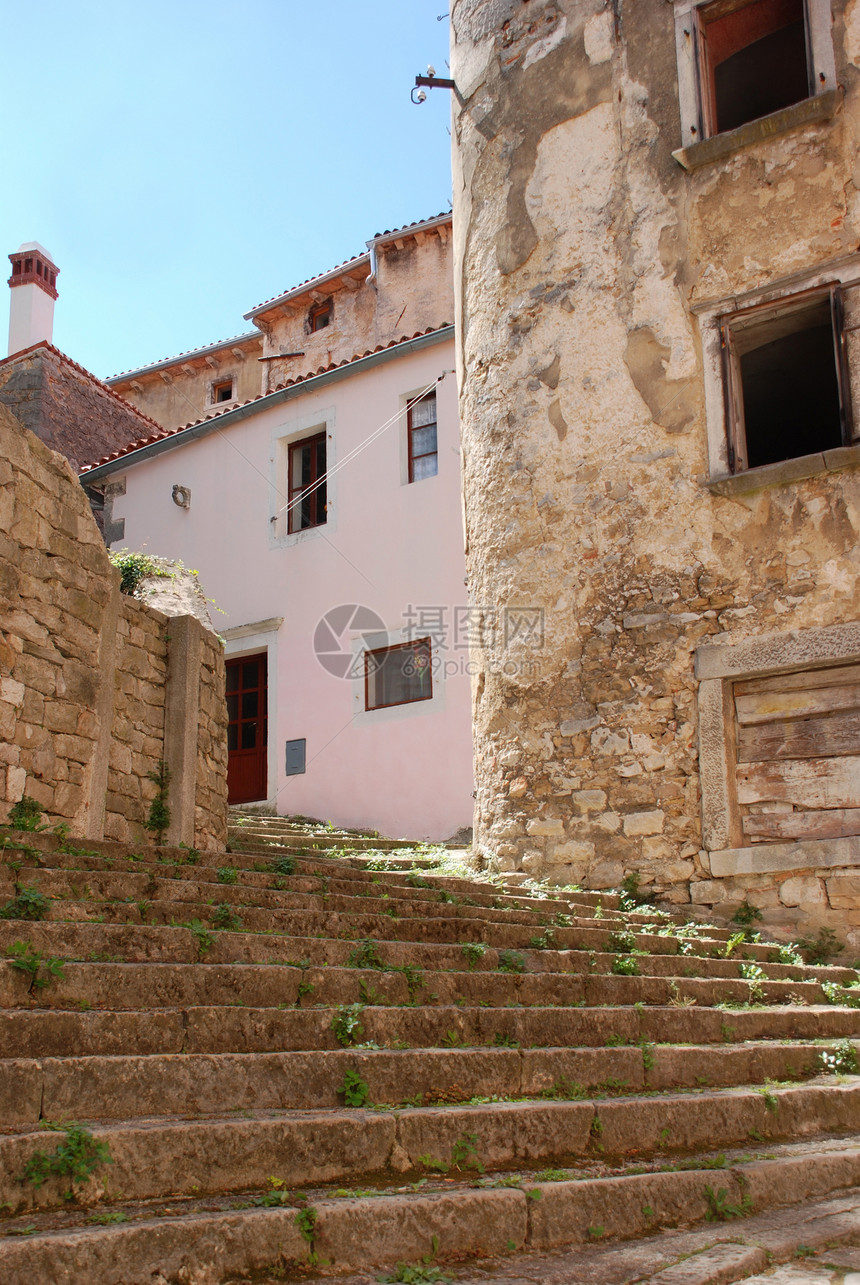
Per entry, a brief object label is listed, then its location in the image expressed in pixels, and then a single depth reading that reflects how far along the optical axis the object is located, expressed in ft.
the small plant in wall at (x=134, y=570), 25.94
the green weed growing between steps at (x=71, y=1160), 7.66
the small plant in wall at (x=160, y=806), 23.15
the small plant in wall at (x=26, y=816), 18.17
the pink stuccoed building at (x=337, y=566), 39.17
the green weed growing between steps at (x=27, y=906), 12.03
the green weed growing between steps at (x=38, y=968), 10.19
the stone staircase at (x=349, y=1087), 7.95
